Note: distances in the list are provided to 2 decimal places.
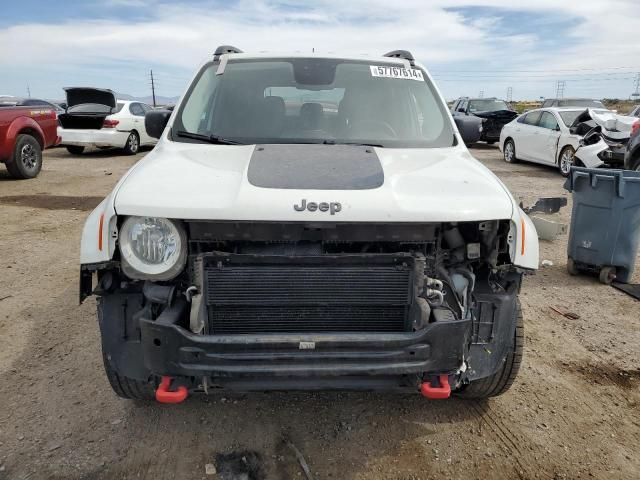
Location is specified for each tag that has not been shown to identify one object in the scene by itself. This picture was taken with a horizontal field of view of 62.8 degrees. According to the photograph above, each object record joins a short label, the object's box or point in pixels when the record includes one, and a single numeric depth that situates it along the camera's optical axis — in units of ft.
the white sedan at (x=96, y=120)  46.80
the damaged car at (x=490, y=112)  59.57
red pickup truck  32.83
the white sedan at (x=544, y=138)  38.70
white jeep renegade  7.34
